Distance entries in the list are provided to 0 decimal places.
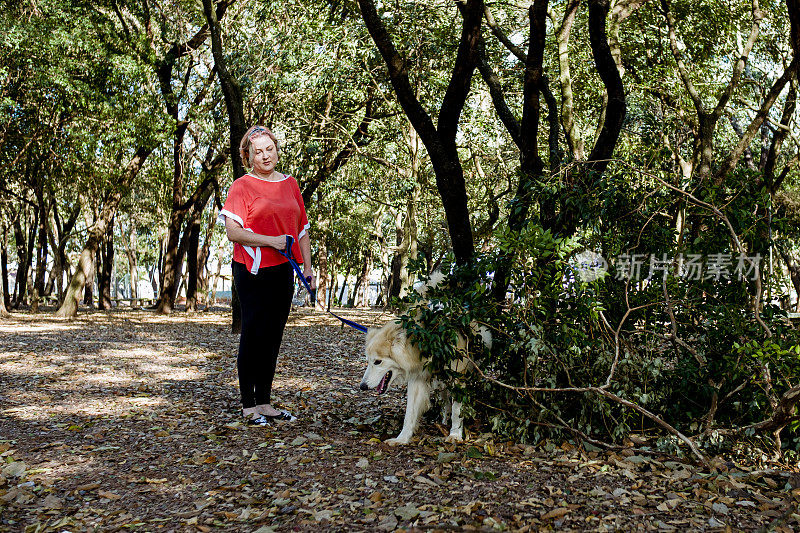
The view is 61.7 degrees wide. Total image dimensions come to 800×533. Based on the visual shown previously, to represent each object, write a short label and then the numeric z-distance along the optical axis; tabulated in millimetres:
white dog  4812
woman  5242
